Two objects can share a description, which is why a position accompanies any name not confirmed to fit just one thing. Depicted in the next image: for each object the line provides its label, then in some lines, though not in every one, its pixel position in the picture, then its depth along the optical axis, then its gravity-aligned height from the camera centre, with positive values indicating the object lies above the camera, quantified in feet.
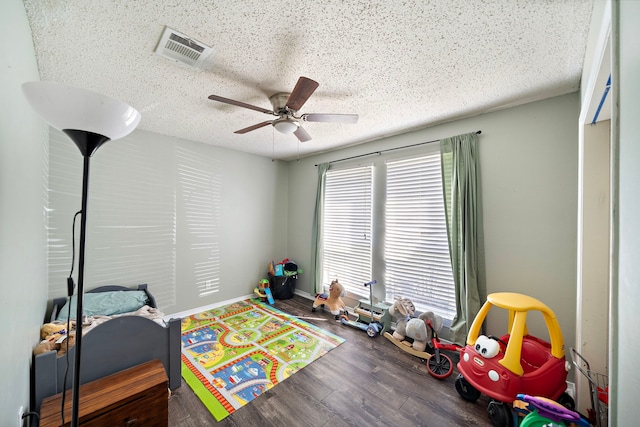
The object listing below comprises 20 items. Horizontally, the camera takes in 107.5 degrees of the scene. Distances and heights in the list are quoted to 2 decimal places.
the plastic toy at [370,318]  8.99 -4.17
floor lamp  2.22 +0.98
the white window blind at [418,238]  8.50 -0.80
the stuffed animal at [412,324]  7.73 -3.68
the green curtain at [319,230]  12.39 -0.76
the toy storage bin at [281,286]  12.76 -3.92
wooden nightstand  4.04 -3.50
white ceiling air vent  4.50 +3.37
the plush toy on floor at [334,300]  10.56 -3.87
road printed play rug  6.14 -4.57
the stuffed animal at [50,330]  5.53 -2.83
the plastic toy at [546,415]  3.92 -3.39
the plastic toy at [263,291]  12.46 -4.10
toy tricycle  6.70 -4.34
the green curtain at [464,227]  7.51 -0.30
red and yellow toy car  4.93 -3.27
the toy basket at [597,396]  4.22 -3.32
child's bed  4.48 -3.13
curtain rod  8.73 +2.88
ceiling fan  5.64 +2.66
